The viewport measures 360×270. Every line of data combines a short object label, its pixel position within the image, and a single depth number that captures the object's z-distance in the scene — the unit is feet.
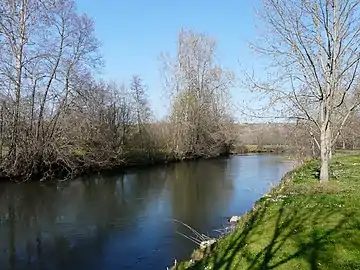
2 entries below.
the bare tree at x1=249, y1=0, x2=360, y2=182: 40.65
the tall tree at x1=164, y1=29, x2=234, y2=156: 139.95
